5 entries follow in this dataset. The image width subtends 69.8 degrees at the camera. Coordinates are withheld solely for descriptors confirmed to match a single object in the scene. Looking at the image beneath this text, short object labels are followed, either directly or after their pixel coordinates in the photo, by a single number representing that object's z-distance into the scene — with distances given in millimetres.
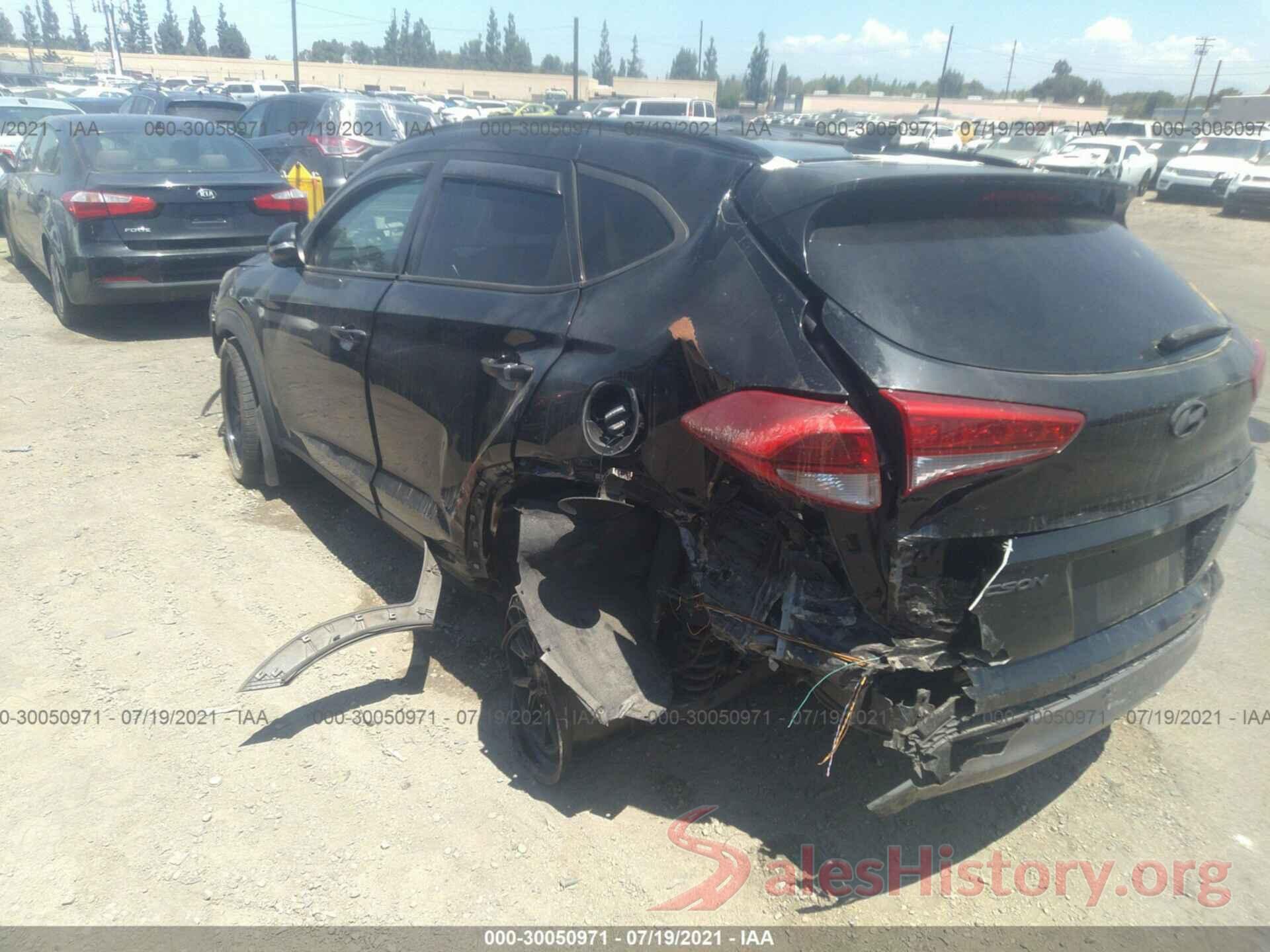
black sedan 7605
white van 27328
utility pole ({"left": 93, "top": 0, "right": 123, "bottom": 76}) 49875
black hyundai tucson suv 2090
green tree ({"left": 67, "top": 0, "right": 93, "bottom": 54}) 112519
